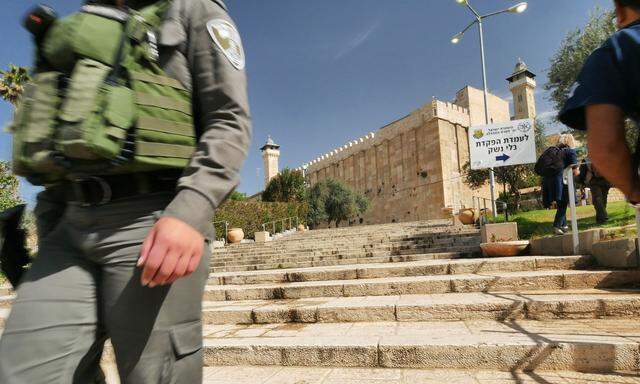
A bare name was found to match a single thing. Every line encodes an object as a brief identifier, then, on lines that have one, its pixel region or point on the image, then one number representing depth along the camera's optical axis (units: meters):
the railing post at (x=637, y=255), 3.98
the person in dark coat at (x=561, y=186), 6.55
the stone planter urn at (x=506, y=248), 5.96
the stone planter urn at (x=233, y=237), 16.31
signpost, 7.14
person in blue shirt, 0.94
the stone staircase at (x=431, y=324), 2.55
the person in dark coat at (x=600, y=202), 7.06
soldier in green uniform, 0.95
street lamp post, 12.42
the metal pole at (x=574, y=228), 5.08
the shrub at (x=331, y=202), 35.44
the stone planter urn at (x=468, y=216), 12.37
